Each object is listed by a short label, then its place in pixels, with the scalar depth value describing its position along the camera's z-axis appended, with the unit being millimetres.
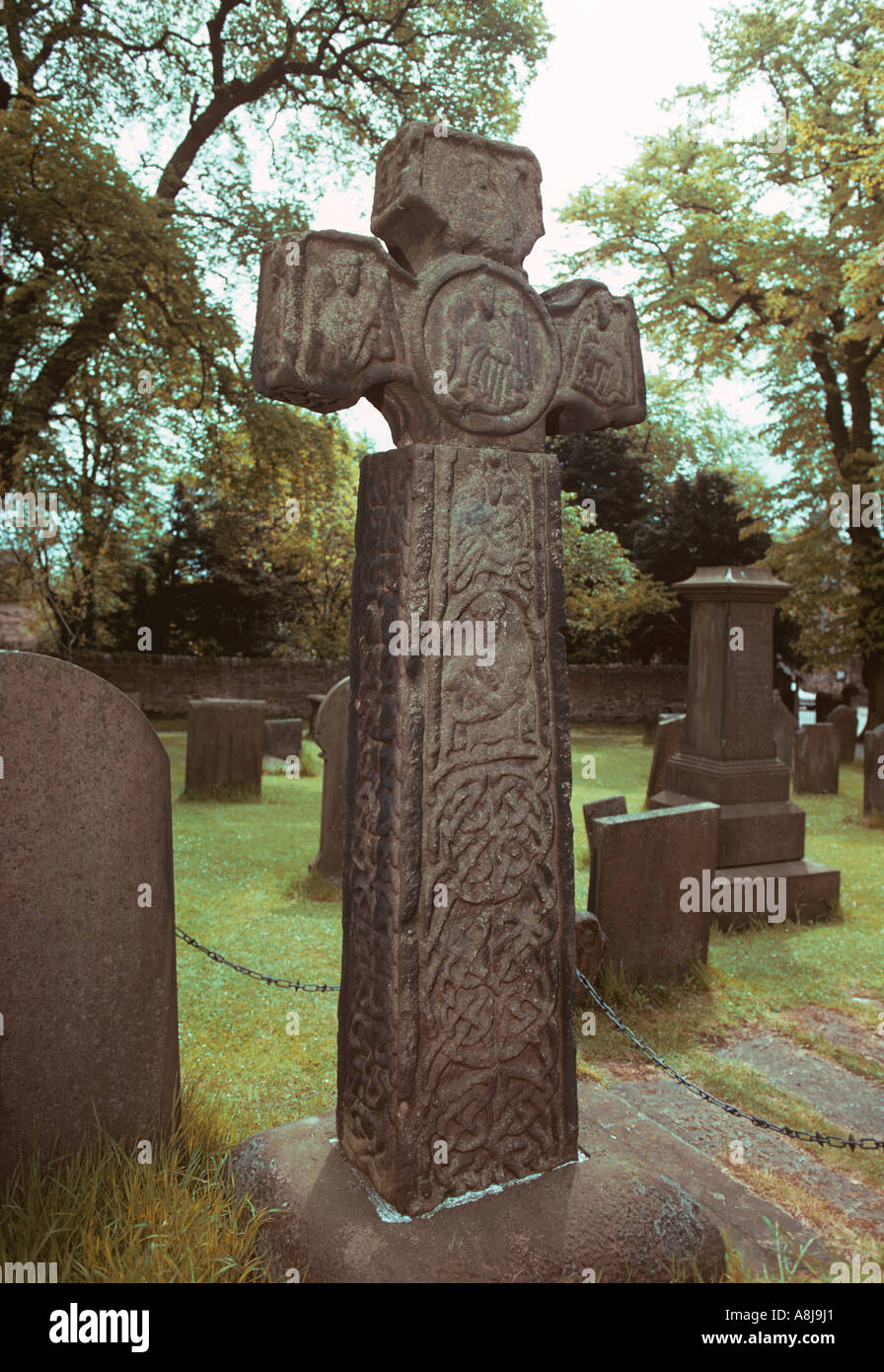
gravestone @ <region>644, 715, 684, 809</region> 9805
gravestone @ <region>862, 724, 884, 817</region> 10664
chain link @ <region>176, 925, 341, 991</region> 3515
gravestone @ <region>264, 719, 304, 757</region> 13398
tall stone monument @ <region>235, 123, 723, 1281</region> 2283
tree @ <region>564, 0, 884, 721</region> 14766
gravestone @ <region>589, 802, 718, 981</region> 5242
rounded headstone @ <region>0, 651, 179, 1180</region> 2549
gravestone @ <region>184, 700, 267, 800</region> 10797
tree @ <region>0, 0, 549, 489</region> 12258
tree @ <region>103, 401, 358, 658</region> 23188
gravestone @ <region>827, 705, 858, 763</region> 16234
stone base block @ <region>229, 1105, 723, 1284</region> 2139
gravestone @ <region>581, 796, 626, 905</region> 7191
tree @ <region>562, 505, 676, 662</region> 22688
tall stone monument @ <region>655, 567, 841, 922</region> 7090
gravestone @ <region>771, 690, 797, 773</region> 13258
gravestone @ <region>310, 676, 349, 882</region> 7328
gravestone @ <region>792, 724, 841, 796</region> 12688
